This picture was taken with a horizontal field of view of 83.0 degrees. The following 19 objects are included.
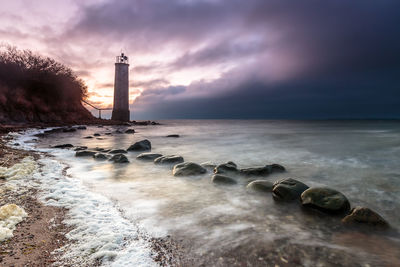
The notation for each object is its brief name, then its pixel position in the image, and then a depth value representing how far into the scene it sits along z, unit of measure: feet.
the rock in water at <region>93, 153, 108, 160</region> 22.31
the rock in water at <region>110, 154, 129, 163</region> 20.93
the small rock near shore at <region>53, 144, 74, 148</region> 30.05
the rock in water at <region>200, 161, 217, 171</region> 18.90
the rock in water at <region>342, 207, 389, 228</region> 9.22
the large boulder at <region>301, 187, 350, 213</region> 10.13
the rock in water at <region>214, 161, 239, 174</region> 17.56
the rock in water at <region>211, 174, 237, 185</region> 14.89
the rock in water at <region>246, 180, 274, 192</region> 13.33
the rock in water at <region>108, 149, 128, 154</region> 26.12
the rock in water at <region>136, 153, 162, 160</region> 22.90
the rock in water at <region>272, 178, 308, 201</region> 11.85
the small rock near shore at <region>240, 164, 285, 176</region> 17.11
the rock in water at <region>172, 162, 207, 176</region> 16.84
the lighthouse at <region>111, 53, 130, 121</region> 106.22
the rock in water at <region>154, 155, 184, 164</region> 20.79
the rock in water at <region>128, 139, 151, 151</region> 29.12
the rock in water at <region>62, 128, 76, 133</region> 56.34
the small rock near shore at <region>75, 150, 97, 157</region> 23.83
